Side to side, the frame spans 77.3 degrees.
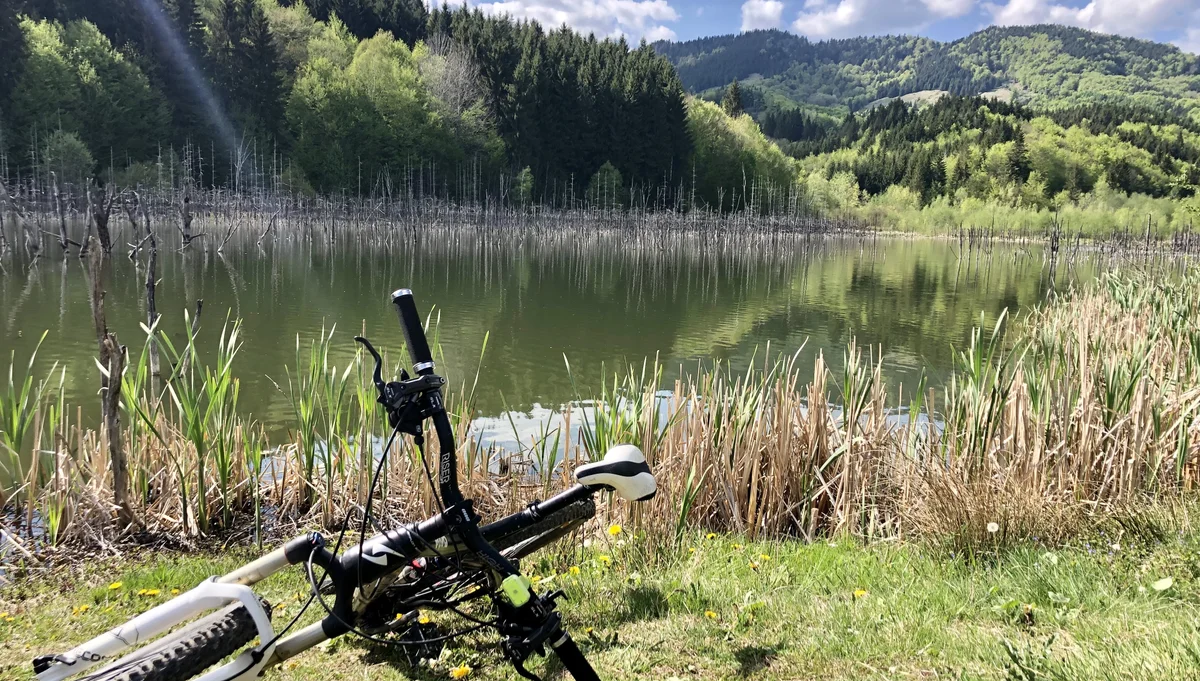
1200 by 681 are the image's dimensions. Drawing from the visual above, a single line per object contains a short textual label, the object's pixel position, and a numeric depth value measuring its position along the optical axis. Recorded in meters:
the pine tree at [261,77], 52.97
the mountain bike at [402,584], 1.83
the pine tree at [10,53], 39.22
